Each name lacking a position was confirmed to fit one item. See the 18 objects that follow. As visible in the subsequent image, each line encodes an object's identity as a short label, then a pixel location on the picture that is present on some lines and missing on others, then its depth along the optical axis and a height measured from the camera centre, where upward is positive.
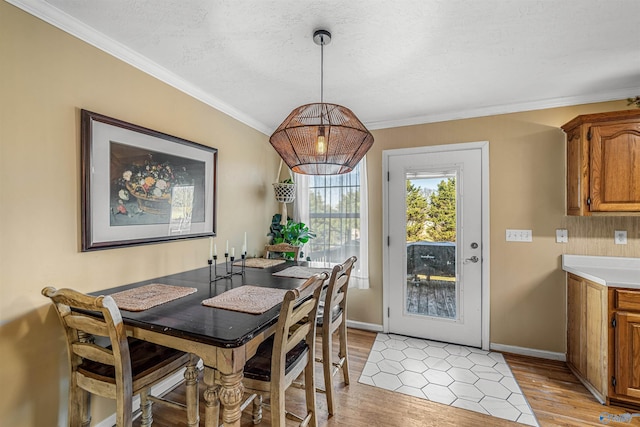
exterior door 3.00 -0.33
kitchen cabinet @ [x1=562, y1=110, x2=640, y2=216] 2.26 +0.40
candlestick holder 2.13 -0.48
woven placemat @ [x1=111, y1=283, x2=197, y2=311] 1.52 -0.48
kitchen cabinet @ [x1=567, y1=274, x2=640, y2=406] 2.00 -0.95
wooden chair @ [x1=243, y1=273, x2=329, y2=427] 1.37 -0.80
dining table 1.20 -0.53
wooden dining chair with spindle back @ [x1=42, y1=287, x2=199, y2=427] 1.25 -0.77
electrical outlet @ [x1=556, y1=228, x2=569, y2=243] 2.69 -0.22
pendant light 1.62 +0.44
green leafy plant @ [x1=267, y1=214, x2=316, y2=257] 3.40 -0.23
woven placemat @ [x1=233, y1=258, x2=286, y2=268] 2.66 -0.48
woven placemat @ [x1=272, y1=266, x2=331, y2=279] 2.28 -0.49
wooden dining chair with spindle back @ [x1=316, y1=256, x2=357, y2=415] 1.90 -0.76
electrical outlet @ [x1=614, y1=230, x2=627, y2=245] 2.52 -0.21
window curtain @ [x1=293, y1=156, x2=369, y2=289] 3.40 -0.37
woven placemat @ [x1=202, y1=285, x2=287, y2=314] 1.52 -0.49
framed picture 1.76 +0.21
